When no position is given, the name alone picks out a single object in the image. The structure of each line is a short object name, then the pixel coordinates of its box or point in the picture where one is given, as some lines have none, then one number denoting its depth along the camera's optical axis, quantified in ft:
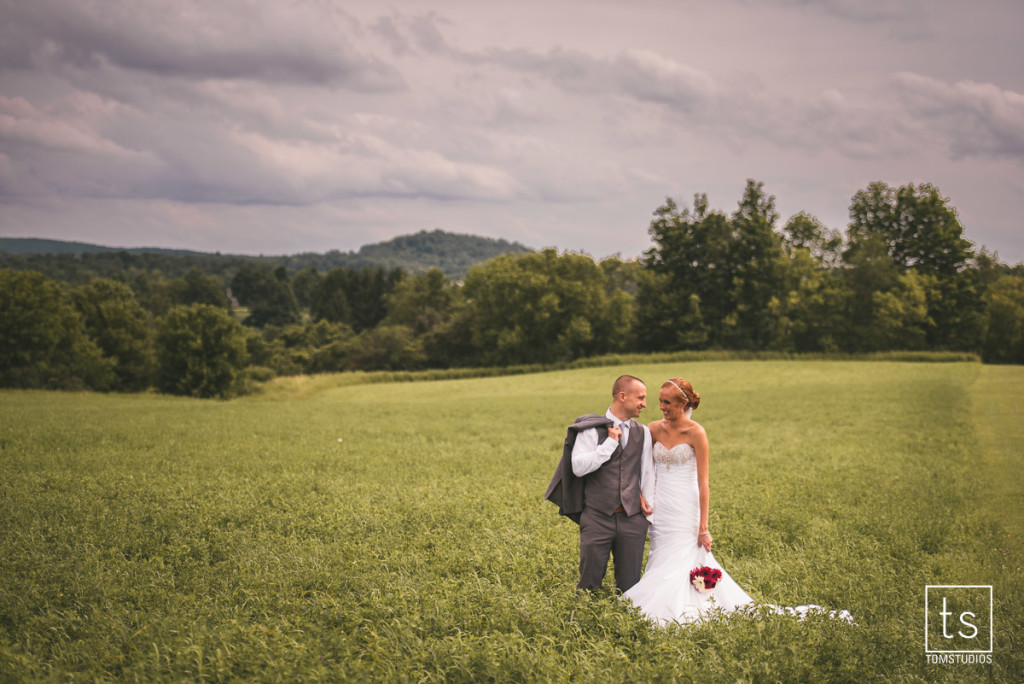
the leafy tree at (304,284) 558.56
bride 21.25
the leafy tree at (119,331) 197.06
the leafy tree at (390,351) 273.54
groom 21.29
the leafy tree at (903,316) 207.92
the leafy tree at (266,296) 453.17
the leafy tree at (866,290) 215.72
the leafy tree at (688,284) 237.45
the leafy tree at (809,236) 262.88
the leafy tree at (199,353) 177.99
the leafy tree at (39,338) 151.64
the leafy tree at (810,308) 221.66
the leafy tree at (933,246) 214.28
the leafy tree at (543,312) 251.13
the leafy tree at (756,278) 231.09
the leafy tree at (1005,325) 206.49
